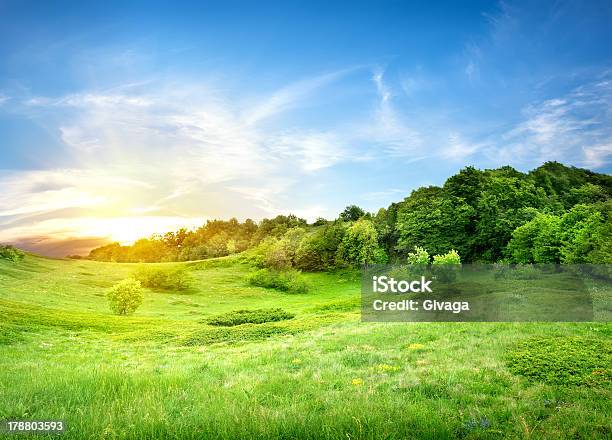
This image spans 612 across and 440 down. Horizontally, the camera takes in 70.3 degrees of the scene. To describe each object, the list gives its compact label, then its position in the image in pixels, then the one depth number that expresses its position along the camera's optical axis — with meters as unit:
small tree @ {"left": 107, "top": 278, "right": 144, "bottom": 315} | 28.05
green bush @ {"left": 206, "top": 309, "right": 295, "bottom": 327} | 27.22
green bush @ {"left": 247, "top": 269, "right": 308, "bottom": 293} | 42.47
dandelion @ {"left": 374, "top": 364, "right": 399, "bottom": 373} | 11.36
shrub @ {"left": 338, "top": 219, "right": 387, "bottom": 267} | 60.81
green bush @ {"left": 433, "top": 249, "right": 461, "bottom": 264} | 37.16
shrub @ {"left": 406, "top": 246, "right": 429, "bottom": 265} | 39.88
